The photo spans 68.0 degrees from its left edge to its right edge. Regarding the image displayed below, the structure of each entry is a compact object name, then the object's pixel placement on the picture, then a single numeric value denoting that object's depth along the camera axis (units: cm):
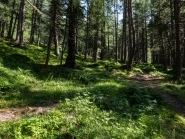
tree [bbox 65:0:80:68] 942
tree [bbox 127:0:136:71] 1315
